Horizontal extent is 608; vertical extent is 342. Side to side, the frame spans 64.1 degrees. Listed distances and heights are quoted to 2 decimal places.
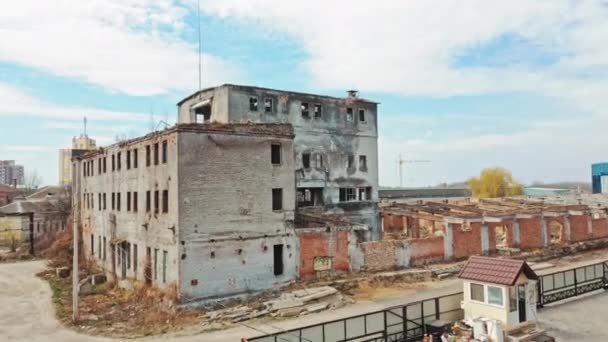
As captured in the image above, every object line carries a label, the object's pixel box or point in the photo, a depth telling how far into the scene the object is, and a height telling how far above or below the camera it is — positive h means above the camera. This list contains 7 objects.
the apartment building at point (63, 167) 108.65 +6.08
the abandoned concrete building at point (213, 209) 22.83 -0.94
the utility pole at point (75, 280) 21.72 -3.94
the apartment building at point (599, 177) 83.44 +1.20
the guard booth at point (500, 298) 16.30 -3.92
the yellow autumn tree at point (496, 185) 88.38 +0.17
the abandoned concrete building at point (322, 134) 32.88 +4.08
